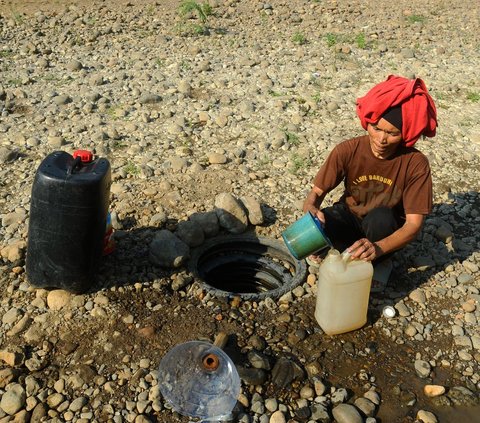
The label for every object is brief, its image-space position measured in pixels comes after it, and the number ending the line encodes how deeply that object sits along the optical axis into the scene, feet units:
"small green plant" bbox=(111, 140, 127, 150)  15.92
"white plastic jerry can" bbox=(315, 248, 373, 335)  9.96
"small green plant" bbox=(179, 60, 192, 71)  21.26
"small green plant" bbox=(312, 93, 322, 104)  19.21
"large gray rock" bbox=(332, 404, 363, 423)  8.96
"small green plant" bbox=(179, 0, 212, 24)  25.38
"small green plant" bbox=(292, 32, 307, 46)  24.29
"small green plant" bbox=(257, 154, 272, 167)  15.64
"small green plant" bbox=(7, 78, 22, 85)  19.16
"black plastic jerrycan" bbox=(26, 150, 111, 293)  9.44
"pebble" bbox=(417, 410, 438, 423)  9.12
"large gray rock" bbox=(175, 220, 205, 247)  12.37
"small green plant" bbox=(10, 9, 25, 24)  24.16
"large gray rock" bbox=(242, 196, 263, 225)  13.08
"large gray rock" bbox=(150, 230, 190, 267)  11.62
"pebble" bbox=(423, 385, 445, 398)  9.55
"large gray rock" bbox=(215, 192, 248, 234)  12.87
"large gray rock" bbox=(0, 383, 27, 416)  8.80
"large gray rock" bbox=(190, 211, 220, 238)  12.75
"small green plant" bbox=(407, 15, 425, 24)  27.61
